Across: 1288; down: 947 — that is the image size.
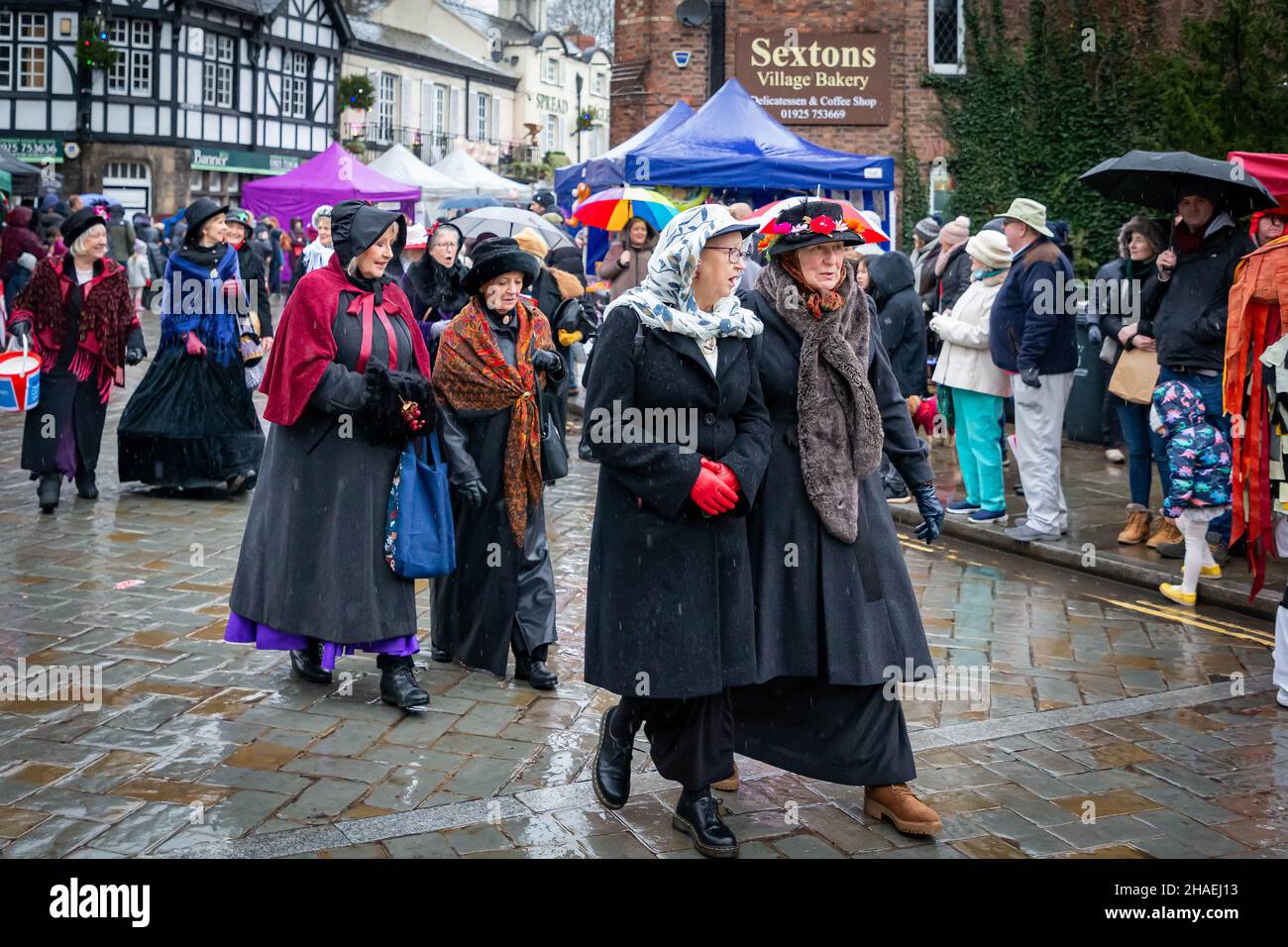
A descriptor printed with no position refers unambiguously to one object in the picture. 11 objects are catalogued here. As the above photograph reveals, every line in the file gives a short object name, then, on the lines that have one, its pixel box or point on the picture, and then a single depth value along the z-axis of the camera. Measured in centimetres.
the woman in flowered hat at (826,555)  465
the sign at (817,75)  2227
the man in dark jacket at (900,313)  1028
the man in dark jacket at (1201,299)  815
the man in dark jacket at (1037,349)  921
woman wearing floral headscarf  453
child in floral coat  802
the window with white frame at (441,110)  6050
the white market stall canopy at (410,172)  2859
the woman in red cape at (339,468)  582
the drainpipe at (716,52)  2272
